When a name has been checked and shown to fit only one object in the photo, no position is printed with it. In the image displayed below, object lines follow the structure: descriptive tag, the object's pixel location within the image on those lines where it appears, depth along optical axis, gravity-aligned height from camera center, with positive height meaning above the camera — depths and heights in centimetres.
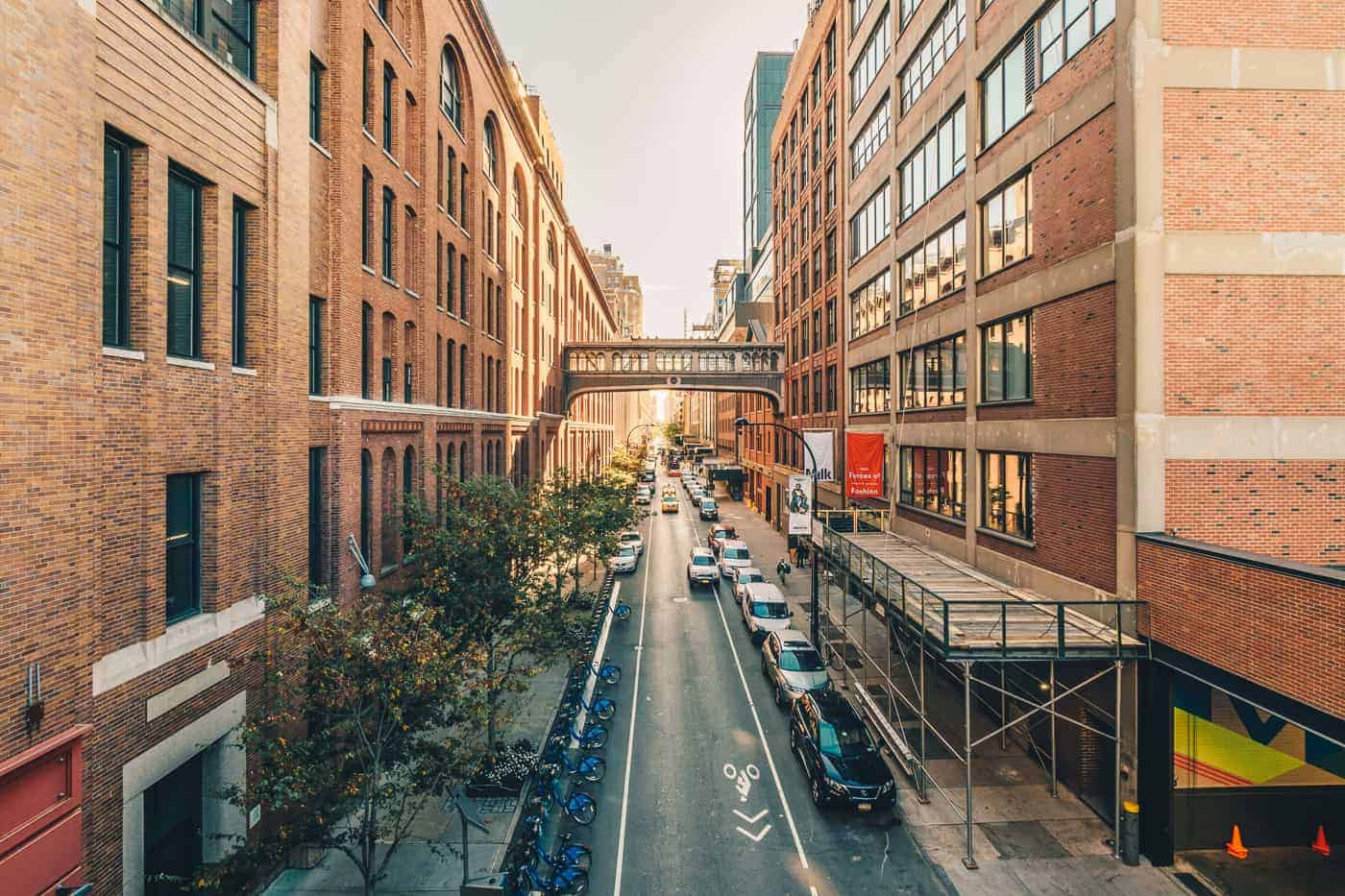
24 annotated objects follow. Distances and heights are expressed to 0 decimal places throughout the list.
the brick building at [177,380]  763 +110
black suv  1366 -683
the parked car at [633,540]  3948 -577
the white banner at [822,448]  2458 -1
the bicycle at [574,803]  1345 -742
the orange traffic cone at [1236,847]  1213 -746
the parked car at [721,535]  3894 -547
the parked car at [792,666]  1862 -659
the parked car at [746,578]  2922 -594
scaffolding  1192 -364
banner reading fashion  2328 -66
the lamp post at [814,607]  2191 -545
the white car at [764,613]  2448 -639
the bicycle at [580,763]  1509 -743
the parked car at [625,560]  3533 -629
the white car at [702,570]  3331 -636
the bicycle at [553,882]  1104 -756
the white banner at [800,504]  2238 -204
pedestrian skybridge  4928 +634
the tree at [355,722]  901 -431
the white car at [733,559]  3391 -596
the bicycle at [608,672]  2061 -725
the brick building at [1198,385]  1110 +121
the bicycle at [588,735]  1655 -746
